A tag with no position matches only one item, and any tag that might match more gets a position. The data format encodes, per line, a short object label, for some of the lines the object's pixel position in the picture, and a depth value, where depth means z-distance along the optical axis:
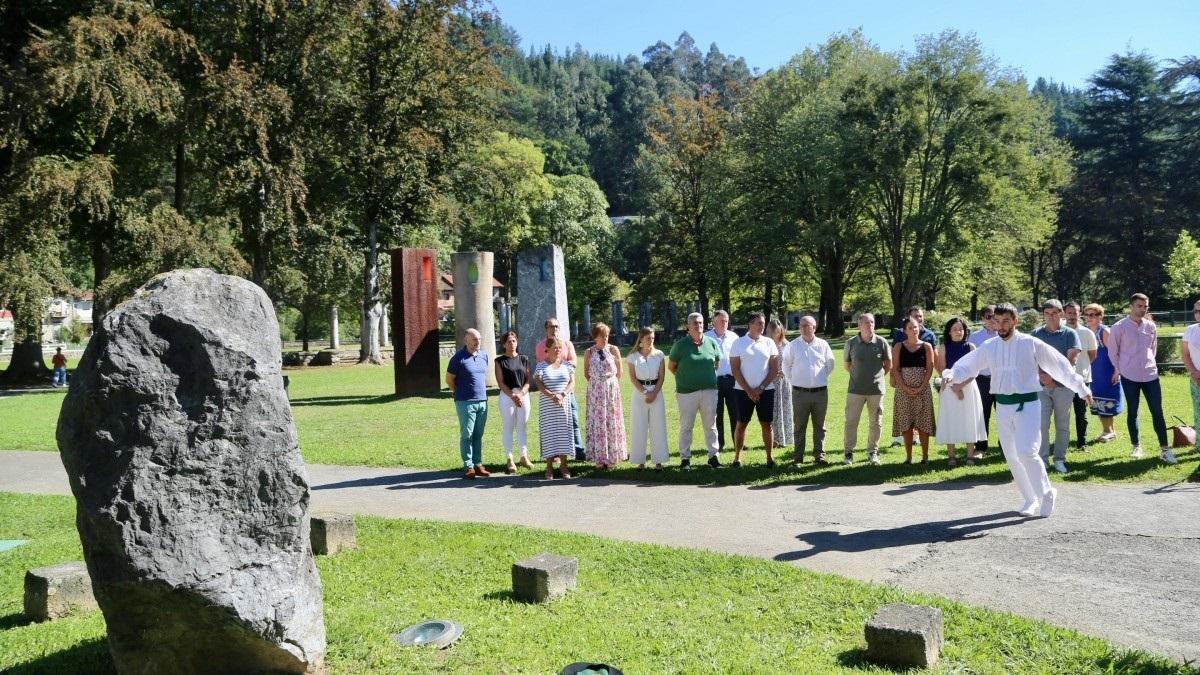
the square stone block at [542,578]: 6.06
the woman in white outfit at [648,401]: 10.99
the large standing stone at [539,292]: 18.70
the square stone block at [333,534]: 7.52
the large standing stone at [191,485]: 4.40
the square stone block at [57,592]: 6.13
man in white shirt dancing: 8.05
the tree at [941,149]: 38.41
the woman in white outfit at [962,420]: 10.45
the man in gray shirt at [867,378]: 10.81
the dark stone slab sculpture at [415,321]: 21.91
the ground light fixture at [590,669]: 4.49
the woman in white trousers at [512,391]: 11.23
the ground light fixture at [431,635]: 5.36
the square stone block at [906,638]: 4.78
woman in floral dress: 11.06
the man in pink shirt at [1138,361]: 10.69
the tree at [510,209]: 57.12
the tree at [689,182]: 48.78
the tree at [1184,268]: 34.62
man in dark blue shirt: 11.12
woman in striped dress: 10.84
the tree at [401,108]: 33.00
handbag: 10.86
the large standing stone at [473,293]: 21.11
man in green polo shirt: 11.02
